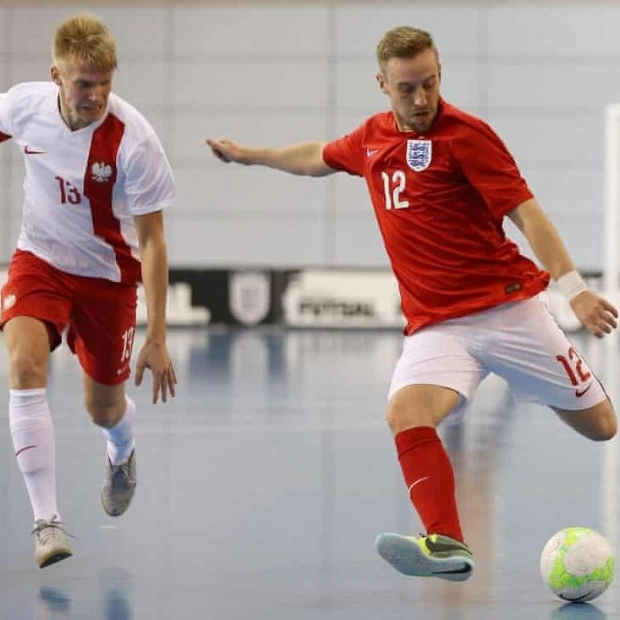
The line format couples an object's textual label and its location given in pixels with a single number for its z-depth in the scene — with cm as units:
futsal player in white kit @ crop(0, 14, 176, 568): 863
